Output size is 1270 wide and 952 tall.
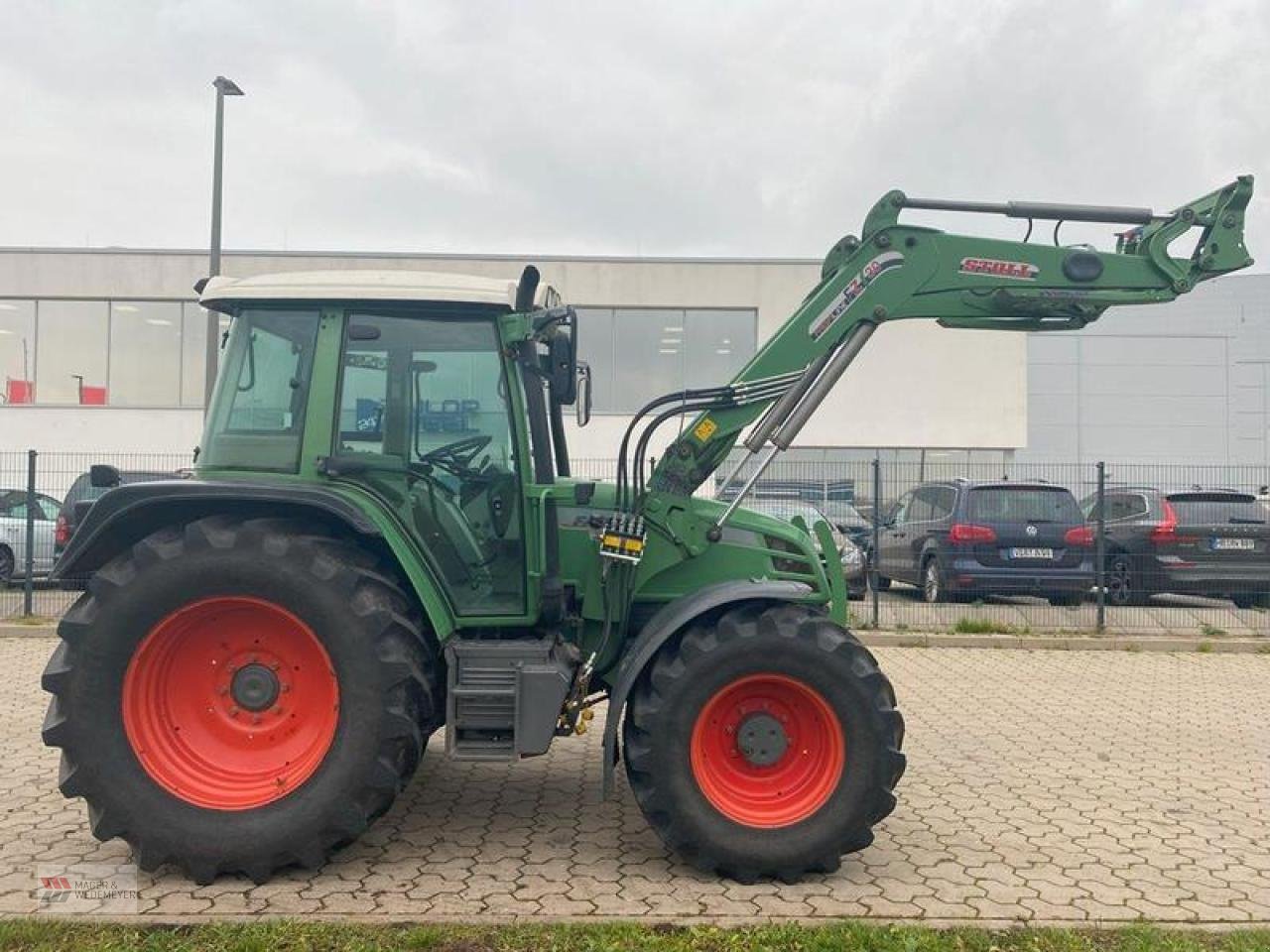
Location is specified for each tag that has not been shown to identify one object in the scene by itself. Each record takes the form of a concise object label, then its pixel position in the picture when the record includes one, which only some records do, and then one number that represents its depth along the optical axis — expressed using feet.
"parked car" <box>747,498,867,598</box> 41.73
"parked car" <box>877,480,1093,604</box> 40.34
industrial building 76.28
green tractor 13.98
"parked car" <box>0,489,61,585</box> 43.21
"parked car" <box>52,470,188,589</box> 41.11
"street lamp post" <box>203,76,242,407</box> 46.14
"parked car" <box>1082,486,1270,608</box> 40.42
